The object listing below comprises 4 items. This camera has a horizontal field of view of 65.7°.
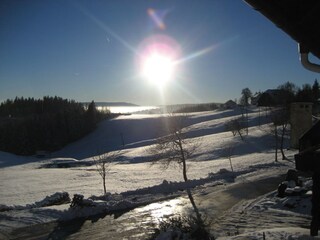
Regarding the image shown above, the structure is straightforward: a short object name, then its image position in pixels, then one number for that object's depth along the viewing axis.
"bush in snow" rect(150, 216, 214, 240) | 9.59
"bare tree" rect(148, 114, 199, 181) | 27.05
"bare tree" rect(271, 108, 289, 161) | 32.61
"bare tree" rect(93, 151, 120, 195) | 30.21
